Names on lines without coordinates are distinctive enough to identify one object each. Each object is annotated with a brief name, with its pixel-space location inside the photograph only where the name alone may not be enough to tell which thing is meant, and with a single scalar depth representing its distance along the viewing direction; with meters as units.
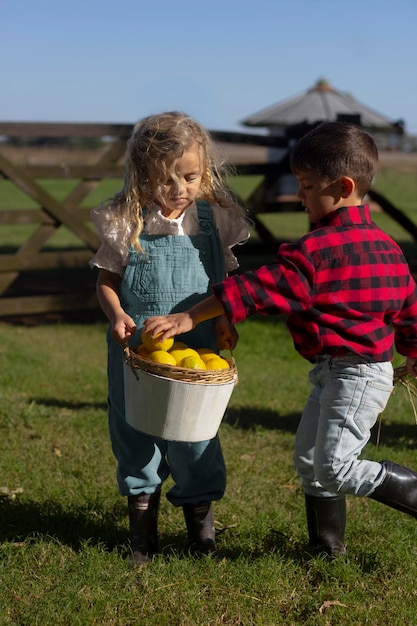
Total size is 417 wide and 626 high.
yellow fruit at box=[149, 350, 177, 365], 2.85
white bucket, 2.82
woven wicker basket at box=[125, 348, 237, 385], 2.79
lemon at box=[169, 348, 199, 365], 2.92
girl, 3.08
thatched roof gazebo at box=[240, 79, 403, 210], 16.61
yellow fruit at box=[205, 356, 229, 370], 2.93
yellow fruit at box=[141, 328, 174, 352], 2.90
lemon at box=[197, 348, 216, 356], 3.08
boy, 2.83
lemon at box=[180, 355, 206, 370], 2.87
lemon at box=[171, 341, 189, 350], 3.02
